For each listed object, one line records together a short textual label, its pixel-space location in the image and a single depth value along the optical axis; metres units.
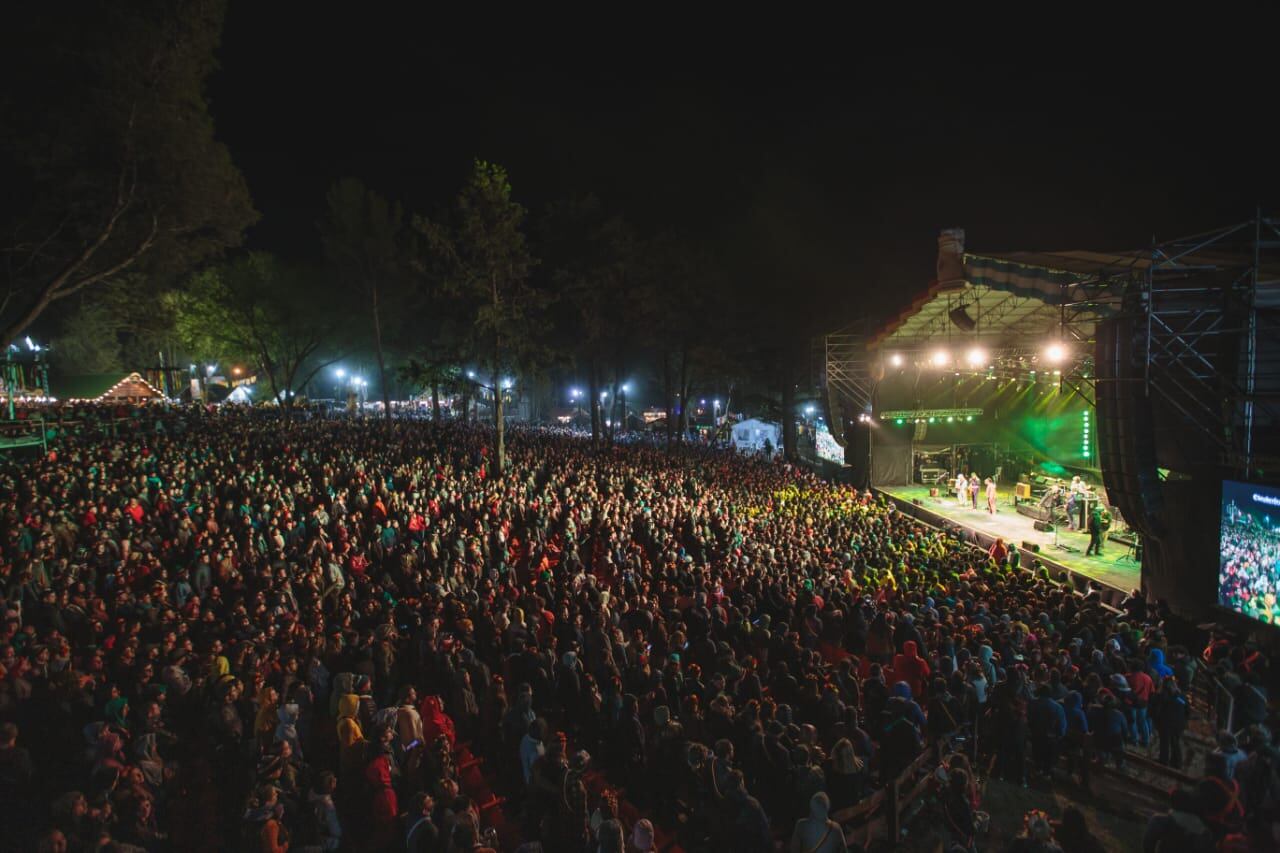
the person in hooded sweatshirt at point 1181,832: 4.43
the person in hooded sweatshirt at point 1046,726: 6.57
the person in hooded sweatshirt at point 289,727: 5.38
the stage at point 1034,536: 14.41
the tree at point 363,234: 26.16
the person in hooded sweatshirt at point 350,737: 5.32
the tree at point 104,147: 10.62
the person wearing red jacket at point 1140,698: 7.27
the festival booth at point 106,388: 34.66
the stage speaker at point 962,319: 15.80
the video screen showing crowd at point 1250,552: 8.97
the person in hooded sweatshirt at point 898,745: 6.09
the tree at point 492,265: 17.64
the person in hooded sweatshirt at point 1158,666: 7.66
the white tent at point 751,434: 33.22
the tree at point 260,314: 27.79
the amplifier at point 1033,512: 19.28
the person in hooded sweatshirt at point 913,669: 7.59
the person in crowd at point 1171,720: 7.00
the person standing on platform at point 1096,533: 16.10
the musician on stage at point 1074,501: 18.92
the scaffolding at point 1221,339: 9.25
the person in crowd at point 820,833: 4.36
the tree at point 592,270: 25.52
